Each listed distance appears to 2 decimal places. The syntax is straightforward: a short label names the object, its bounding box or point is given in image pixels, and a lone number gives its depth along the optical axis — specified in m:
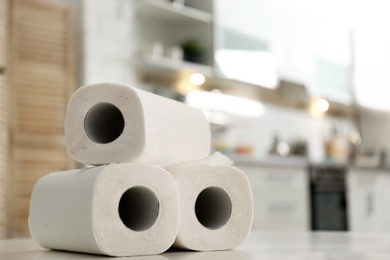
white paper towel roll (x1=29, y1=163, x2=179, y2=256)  0.94
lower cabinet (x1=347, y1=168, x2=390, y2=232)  5.51
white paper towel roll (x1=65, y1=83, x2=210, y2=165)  1.01
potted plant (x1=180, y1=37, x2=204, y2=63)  4.44
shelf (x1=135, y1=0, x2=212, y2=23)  4.25
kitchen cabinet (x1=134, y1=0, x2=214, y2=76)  4.20
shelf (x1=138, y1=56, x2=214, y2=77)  4.11
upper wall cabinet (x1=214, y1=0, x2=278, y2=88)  4.60
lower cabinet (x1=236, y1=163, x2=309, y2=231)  4.35
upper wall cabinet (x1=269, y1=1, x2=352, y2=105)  5.23
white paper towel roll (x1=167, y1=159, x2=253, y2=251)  1.04
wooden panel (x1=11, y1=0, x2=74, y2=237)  3.48
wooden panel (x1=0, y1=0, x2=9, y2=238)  3.34
